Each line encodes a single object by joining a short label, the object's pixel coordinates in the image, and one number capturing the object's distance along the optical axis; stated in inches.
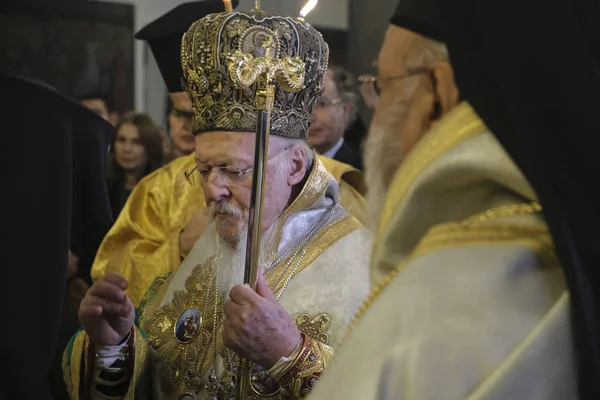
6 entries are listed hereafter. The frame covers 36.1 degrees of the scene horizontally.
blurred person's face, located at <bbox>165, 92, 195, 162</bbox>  133.8
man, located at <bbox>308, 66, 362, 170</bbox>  156.3
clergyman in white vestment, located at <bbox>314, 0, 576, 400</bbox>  40.6
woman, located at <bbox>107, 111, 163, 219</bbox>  191.8
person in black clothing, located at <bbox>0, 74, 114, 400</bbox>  89.2
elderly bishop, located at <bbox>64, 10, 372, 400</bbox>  89.0
